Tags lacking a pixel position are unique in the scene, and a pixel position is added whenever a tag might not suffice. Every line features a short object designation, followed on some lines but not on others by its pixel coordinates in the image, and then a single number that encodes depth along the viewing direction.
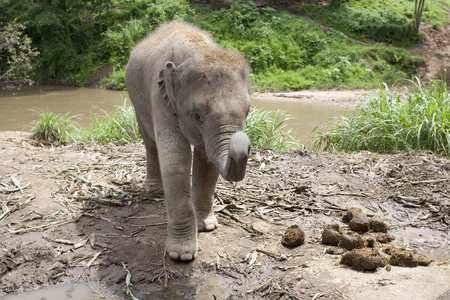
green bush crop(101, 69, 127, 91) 22.08
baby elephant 3.43
